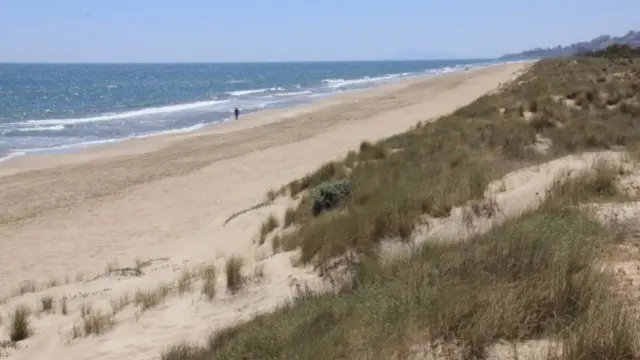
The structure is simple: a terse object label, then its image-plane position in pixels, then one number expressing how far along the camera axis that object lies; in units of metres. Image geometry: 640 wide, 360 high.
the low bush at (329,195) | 10.54
